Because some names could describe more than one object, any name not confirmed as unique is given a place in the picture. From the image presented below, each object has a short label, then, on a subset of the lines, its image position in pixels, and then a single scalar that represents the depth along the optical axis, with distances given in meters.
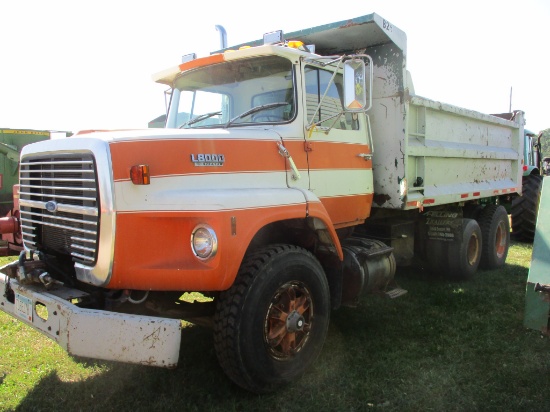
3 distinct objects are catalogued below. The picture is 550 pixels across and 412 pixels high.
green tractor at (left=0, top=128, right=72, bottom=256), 10.00
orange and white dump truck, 2.90
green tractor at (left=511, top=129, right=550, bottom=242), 9.73
